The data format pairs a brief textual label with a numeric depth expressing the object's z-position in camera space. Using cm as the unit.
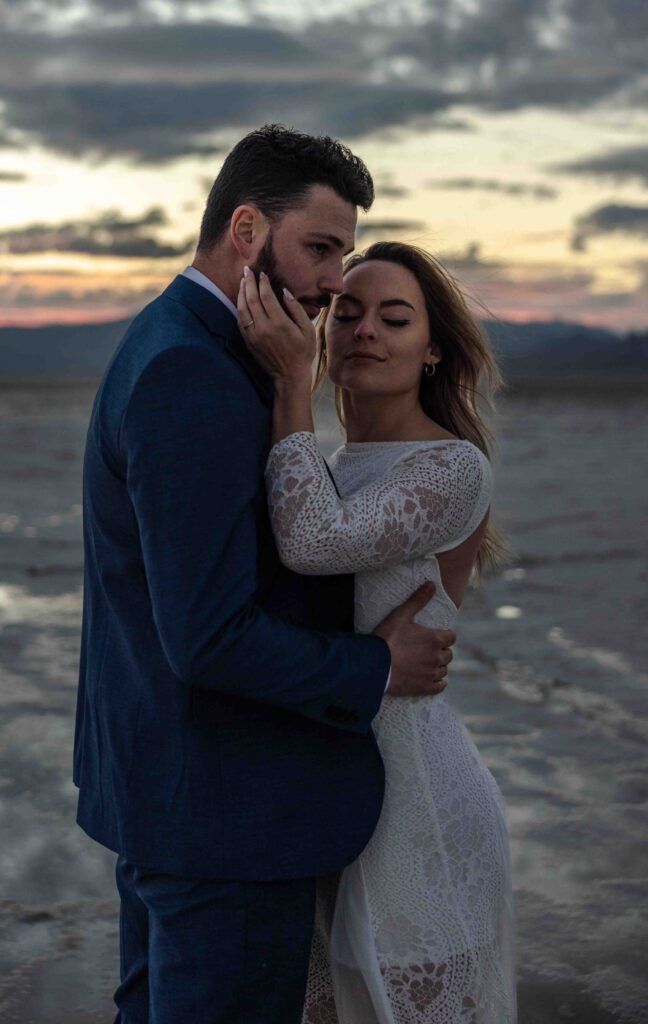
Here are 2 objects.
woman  230
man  205
